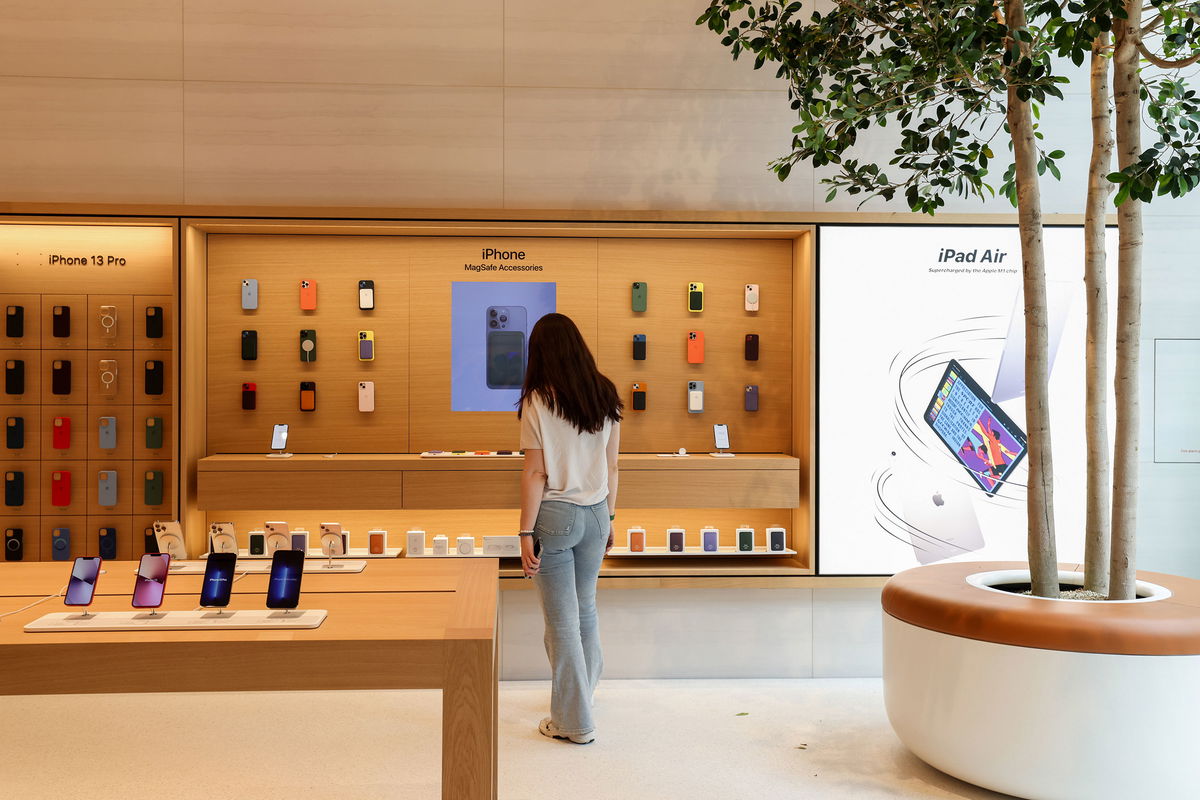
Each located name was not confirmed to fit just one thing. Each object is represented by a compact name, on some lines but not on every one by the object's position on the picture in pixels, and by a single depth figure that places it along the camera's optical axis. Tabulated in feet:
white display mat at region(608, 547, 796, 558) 14.46
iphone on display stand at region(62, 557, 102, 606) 7.28
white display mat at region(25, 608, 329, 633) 6.71
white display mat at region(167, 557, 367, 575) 8.87
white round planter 8.65
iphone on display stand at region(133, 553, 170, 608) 7.16
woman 10.91
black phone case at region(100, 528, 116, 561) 14.52
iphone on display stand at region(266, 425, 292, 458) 14.39
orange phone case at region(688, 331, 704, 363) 15.01
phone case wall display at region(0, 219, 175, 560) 14.47
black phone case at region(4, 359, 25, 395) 14.33
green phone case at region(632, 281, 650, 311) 14.90
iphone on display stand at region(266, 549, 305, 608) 7.29
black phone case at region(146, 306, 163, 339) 14.57
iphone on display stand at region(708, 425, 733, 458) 14.74
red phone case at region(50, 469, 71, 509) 14.44
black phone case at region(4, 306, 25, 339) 14.32
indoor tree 9.53
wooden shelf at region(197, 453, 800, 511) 13.73
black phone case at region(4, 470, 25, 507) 14.37
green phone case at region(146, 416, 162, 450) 14.57
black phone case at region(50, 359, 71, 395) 14.39
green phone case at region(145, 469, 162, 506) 14.51
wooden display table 6.40
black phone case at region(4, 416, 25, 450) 14.38
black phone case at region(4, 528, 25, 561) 14.37
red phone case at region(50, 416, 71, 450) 14.44
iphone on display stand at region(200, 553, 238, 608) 7.22
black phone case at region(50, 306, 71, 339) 14.42
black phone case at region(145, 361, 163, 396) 14.56
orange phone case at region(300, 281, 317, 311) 14.71
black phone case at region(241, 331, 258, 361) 14.58
